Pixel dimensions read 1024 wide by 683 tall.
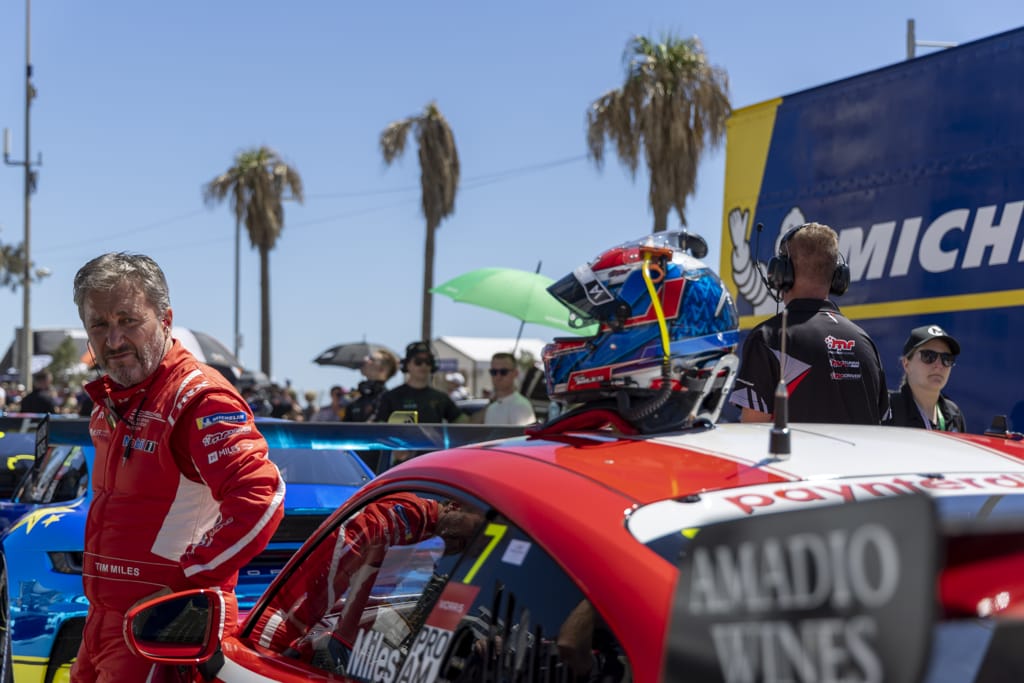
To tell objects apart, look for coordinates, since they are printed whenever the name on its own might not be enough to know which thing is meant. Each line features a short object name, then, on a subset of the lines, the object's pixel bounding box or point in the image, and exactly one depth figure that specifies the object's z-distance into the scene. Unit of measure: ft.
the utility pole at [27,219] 91.50
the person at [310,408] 66.55
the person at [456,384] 61.16
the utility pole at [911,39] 48.33
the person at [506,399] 29.19
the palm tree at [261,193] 119.14
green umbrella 35.94
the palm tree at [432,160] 94.89
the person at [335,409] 52.47
